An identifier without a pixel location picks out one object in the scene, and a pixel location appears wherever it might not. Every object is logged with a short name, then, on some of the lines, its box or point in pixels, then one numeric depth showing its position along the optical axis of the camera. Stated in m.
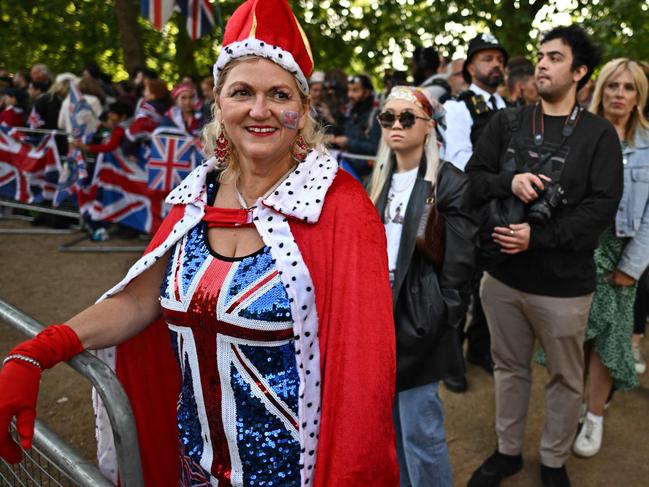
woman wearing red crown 1.58
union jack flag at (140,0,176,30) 8.32
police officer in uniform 4.38
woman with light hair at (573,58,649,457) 3.48
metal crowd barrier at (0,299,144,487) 1.38
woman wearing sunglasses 2.70
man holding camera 2.93
